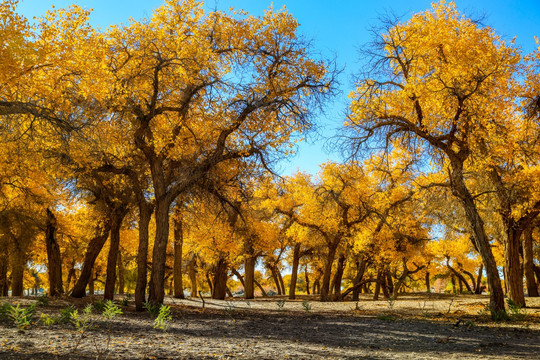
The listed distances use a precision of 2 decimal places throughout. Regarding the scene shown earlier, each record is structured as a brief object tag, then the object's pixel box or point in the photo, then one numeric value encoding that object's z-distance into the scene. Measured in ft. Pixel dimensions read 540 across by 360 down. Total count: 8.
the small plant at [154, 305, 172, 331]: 22.99
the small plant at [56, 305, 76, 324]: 25.80
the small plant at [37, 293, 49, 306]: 37.60
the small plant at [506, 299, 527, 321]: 35.47
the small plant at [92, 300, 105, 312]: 35.29
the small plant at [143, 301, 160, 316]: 34.36
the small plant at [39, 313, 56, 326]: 23.76
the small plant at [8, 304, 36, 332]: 21.83
